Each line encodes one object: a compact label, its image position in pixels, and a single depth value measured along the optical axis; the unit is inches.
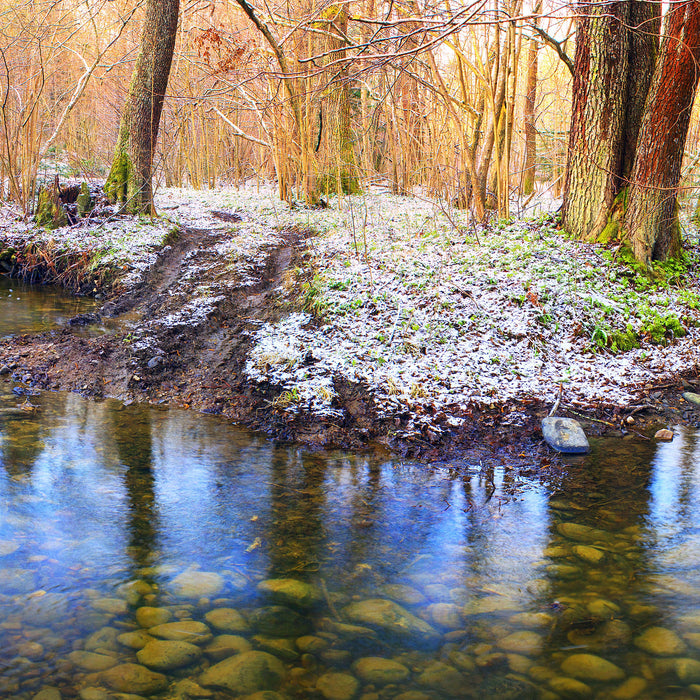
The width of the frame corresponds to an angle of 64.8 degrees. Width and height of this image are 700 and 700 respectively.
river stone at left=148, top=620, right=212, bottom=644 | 101.9
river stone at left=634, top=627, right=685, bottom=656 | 99.4
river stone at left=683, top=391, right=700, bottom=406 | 215.2
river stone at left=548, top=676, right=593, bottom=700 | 90.4
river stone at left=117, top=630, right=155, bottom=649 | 99.5
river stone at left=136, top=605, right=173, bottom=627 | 105.4
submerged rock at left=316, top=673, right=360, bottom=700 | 90.7
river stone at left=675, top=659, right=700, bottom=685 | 93.0
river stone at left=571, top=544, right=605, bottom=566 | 126.9
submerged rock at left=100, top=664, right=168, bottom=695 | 90.2
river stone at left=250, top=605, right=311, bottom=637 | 105.2
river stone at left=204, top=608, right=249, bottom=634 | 105.5
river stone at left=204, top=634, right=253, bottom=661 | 98.7
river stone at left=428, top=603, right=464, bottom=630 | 107.3
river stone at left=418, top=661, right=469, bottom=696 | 92.4
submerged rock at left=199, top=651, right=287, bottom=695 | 91.9
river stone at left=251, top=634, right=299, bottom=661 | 99.3
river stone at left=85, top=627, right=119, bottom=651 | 98.6
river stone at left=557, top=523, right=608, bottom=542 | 135.5
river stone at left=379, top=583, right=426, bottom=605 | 114.0
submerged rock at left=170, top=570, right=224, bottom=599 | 114.8
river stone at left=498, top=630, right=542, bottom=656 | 100.5
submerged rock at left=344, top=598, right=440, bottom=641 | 105.4
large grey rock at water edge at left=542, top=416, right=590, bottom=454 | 182.9
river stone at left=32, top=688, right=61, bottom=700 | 87.7
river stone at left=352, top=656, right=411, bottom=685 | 93.9
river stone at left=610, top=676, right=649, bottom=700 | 89.9
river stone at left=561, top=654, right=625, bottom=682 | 93.7
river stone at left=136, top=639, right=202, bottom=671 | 95.4
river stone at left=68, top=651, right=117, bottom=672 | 94.3
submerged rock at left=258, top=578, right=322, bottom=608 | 113.9
